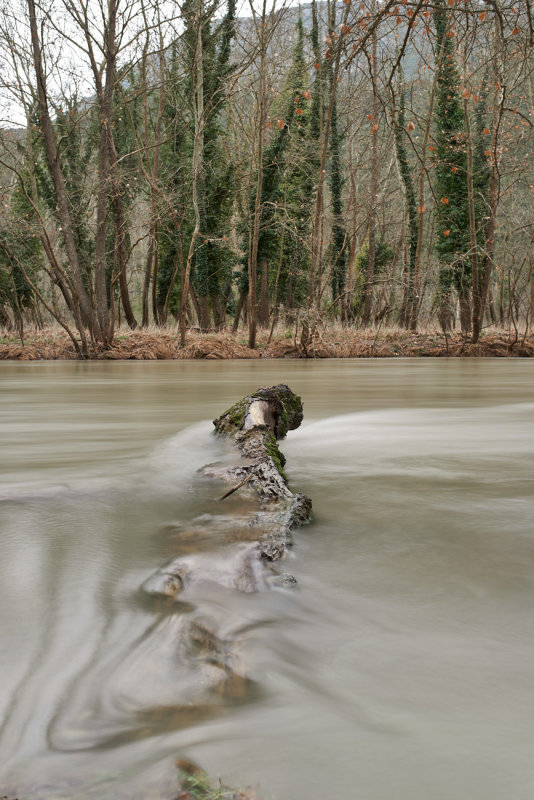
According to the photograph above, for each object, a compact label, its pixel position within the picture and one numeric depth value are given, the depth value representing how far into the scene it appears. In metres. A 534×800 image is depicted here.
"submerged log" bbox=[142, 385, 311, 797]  1.47
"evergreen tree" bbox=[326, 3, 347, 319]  26.98
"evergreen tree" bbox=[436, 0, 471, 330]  24.81
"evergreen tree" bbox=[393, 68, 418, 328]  25.31
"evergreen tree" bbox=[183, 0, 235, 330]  24.84
